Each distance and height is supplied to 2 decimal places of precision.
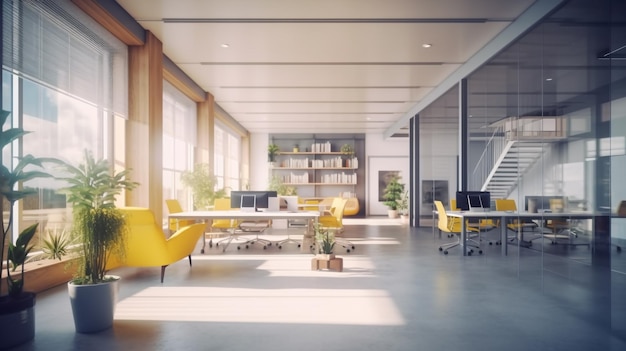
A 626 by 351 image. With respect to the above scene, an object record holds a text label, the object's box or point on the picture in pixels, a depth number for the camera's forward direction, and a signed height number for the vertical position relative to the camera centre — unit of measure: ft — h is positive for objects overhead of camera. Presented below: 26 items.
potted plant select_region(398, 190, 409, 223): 50.93 -3.61
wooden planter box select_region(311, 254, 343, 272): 19.10 -4.00
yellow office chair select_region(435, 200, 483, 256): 24.78 -2.99
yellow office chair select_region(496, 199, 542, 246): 17.67 -2.26
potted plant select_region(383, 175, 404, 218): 51.57 -2.44
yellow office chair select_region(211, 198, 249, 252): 27.58 -3.21
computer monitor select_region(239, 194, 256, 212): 24.52 -1.62
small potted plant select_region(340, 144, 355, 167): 53.21 +2.94
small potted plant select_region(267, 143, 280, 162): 52.75 +3.07
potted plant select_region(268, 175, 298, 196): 48.26 -1.44
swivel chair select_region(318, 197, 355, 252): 26.16 -2.89
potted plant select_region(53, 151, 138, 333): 11.03 -1.79
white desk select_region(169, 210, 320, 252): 22.22 -2.14
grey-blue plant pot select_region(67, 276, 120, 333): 10.98 -3.44
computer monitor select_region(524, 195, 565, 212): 15.30 -1.05
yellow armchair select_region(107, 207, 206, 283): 16.14 -2.68
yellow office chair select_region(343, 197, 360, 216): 50.62 -3.85
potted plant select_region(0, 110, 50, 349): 9.98 -2.82
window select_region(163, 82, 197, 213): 28.09 +2.59
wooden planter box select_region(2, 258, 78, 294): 14.33 -3.59
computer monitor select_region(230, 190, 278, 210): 24.79 -1.33
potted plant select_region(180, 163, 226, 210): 30.60 -0.71
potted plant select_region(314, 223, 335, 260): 19.51 -3.25
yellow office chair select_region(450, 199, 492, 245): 26.63 -3.16
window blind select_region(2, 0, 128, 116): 13.79 +4.85
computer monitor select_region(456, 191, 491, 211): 24.30 -1.44
